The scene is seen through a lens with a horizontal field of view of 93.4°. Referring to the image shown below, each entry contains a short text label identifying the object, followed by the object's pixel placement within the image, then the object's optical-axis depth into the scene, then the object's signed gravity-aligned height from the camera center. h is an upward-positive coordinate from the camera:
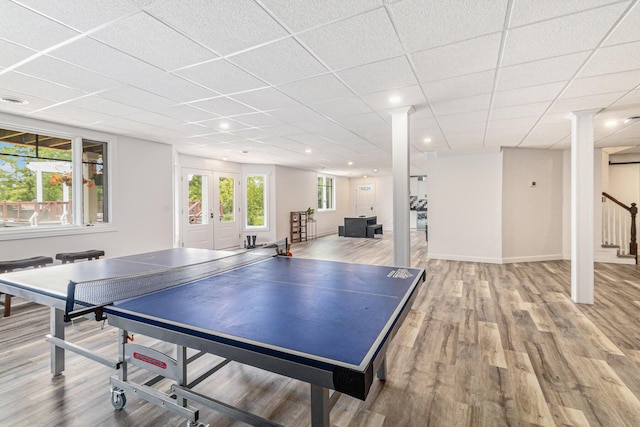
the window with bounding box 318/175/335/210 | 12.74 +0.83
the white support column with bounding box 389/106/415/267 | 3.74 +0.29
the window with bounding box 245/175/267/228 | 9.31 +0.34
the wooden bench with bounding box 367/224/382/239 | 10.95 -0.68
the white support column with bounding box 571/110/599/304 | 3.85 +0.06
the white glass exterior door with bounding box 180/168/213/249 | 7.44 +0.08
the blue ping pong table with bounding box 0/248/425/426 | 1.04 -0.47
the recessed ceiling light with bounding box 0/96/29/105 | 3.52 +1.35
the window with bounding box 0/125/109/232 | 4.28 +0.50
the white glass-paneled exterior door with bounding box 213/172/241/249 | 8.31 +0.03
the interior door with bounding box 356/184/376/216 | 14.26 +0.59
